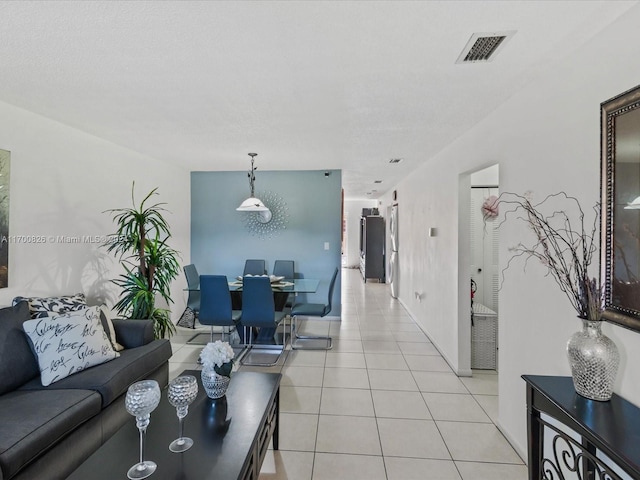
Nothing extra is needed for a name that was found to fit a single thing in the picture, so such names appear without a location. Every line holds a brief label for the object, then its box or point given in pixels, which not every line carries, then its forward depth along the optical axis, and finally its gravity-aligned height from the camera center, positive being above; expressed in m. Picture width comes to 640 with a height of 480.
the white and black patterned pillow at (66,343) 2.18 -0.73
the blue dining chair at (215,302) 3.73 -0.72
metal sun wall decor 5.57 +0.34
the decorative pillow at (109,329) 2.72 -0.75
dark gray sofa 1.62 -0.96
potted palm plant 3.18 -0.37
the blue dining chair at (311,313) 4.16 -0.93
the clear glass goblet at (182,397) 1.55 -0.76
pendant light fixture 4.39 +0.45
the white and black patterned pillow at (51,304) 2.46 -0.52
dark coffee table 1.37 -0.96
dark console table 1.08 -0.67
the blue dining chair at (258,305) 3.68 -0.75
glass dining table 4.15 -0.63
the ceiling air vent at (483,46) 1.59 +0.99
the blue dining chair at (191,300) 4.23 -0.83
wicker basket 3.45 -1.06
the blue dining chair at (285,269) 5.33 -0.49
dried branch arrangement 1.42 -0.02
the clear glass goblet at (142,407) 1.36 -0.72
